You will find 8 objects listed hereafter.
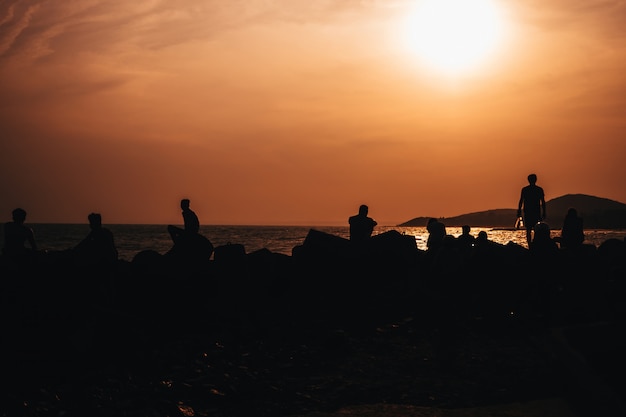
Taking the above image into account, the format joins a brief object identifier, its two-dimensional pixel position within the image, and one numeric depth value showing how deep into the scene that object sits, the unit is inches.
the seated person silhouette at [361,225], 722.8
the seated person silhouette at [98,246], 547.8
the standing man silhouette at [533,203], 745.0
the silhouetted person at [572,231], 695.1
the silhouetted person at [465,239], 647.8
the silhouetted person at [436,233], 651.5
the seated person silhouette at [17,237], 595.8
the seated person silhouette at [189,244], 642.8
